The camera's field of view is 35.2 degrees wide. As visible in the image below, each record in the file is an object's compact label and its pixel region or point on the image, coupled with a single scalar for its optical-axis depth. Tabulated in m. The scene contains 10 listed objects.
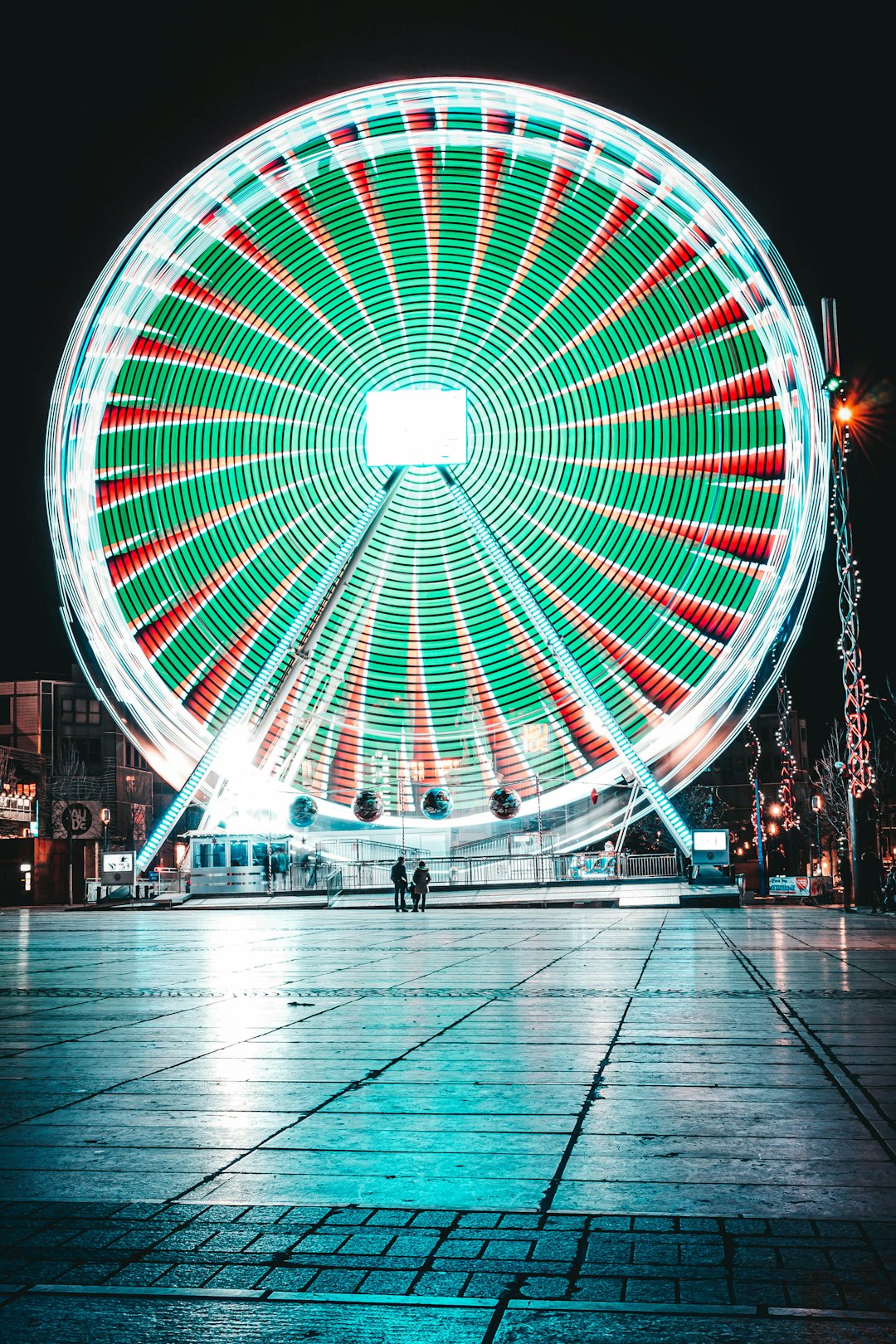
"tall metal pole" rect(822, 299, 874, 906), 25.28
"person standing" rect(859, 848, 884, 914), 29.08
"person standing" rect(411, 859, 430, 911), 30.52
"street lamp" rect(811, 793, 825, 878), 69.06
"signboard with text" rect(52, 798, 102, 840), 59.12
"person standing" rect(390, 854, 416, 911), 30.83
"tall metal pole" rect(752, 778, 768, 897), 46.41
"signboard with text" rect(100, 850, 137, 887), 40.66
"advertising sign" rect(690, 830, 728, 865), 33.88
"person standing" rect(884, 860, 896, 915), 26.11
